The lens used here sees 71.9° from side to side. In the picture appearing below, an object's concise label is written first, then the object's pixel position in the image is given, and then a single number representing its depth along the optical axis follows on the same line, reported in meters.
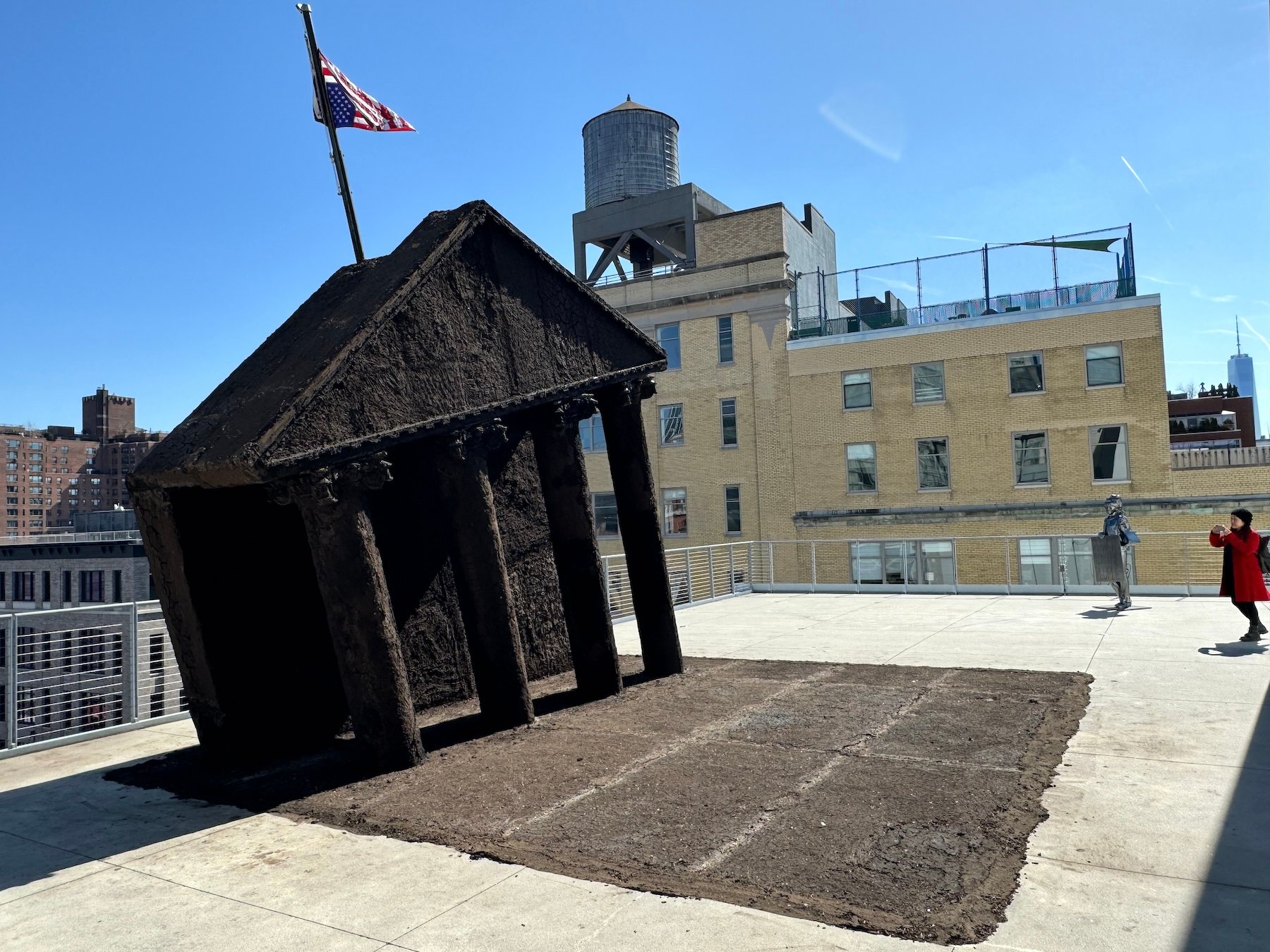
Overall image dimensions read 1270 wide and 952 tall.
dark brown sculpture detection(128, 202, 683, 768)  6.31
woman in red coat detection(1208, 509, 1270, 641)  11.07
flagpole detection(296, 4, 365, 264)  9.47
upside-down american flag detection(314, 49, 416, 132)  10.21
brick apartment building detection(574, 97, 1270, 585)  31.20
